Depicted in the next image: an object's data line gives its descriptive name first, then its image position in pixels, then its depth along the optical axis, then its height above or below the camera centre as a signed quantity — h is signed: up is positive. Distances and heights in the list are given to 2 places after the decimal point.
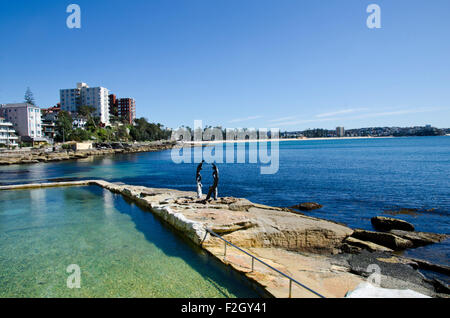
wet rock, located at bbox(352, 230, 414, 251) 13.20 -4.66
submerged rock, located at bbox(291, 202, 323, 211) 21.27 -4.79
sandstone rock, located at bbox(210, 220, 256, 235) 11.48 -3.48
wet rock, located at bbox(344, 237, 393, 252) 12.59 -4.69
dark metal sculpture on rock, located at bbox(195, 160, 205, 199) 18.02 -2.76
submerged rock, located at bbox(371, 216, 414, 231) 16.07 -4.79
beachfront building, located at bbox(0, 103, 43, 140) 91.31 +11.28
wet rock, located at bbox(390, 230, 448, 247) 13.93 -4.92
